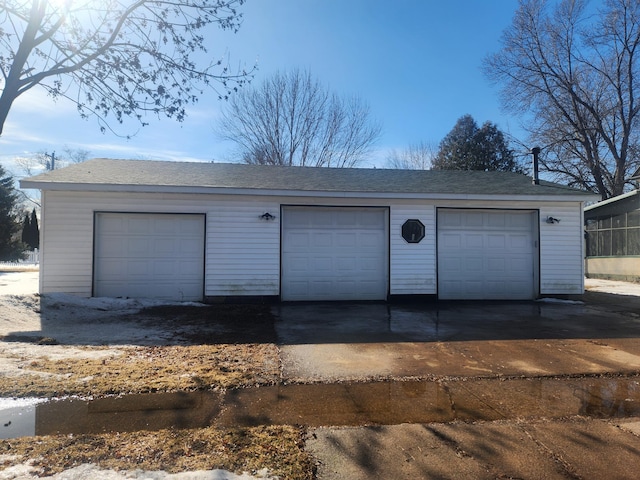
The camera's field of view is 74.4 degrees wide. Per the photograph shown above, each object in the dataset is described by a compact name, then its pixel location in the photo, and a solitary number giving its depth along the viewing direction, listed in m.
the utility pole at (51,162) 35.12
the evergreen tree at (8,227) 23.07
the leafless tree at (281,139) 23.94
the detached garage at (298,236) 9.48
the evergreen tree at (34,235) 30.98
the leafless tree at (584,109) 22.58
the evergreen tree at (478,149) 27.59
